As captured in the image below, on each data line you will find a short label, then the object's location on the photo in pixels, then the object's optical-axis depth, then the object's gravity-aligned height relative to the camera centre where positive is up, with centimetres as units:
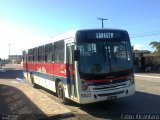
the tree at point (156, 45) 2525 +244
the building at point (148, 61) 2165 -33
